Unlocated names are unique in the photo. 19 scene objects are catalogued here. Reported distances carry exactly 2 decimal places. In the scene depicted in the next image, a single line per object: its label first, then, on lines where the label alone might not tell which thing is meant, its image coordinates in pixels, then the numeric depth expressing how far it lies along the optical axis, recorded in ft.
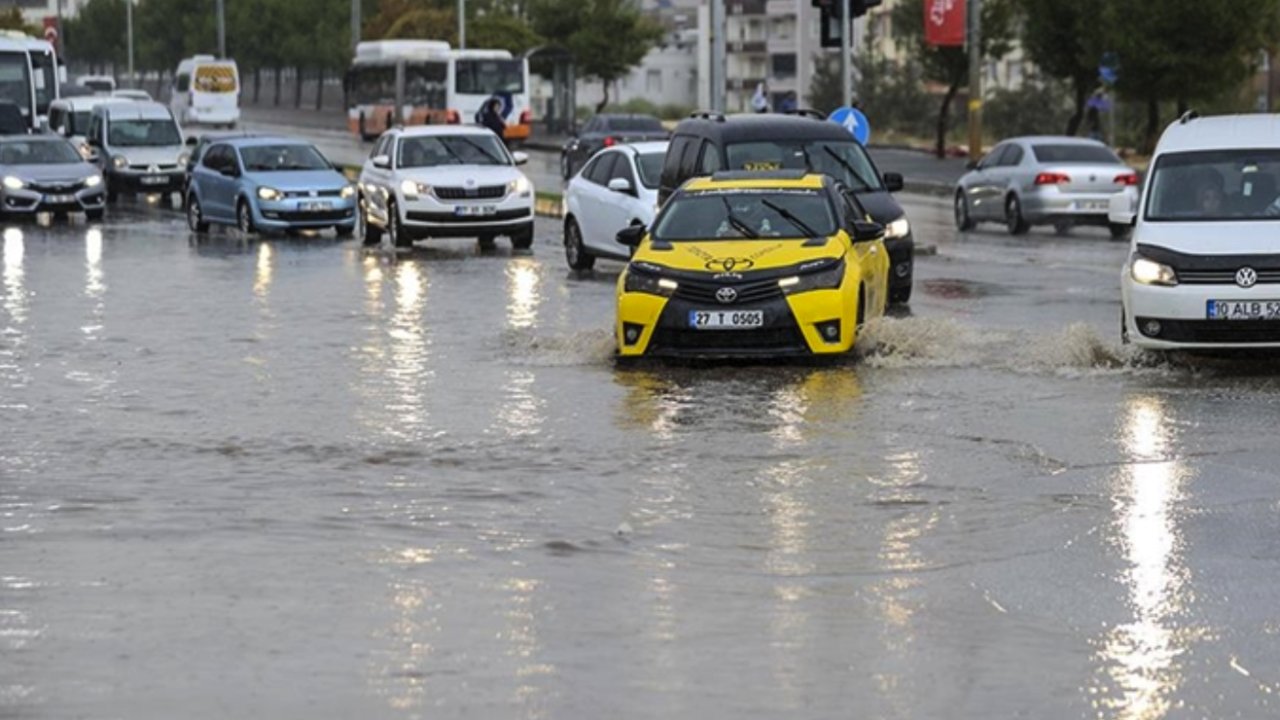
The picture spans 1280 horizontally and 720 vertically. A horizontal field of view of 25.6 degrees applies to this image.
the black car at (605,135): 204.03
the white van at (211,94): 319.47
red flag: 193.98
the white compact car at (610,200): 95.14
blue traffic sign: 108.27
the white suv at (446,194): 113.60
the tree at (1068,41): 201.46
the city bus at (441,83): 254.47
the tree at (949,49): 227.40
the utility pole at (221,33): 359.25
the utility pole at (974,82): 179.11
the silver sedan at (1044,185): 123.54
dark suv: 81.71
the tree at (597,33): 321.73
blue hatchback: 124.98
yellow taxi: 61.00
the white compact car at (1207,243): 57.57
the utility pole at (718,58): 127.65
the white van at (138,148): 168.96
